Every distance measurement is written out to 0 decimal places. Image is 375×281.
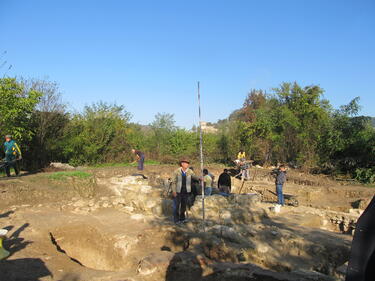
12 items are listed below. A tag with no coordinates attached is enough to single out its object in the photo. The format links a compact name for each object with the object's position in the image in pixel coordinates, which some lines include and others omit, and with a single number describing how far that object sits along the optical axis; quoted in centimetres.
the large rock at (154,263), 518
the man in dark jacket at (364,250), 146
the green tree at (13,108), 1312
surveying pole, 827
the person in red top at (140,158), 1603
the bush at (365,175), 1538
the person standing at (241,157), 1739
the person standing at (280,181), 1123
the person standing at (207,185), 1135
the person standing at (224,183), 1142
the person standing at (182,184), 808
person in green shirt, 1067
